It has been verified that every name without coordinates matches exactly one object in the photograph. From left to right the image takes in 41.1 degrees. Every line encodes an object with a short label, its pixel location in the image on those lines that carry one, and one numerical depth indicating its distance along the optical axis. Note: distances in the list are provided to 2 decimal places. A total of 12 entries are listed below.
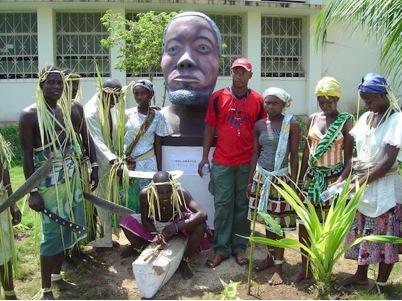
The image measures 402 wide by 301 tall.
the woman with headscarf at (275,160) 4.27
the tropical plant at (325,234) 3.60
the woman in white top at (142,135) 4.96
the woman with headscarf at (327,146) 4.04
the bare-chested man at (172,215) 4.39
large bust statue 5.18
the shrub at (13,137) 11.02
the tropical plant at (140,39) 10.33
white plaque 5.23
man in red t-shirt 4.62
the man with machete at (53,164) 3.83
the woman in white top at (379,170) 3.77
